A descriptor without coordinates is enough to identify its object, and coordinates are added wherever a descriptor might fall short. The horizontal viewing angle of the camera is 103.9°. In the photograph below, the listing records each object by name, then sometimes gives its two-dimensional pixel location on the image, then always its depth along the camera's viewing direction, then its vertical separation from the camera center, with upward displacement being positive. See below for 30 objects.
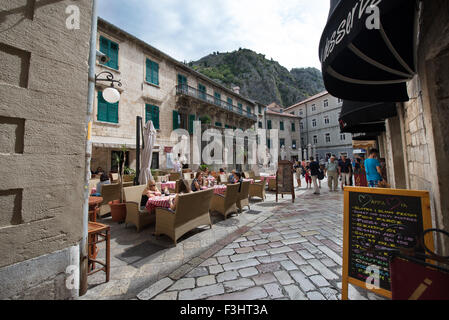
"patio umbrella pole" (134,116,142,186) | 6.27 +0.84
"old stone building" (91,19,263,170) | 10.75 +5.89
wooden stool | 2.38 -0.98
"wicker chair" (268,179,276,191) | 9.48 -0.88
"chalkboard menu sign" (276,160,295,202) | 7.11 -0.39
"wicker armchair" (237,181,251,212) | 5.73 -0.90
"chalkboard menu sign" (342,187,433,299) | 1.63 -0.60
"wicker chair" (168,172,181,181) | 10.12 -0.31
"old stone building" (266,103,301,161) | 31.72 +7.29
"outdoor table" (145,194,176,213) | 3.97 -0.71
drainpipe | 2.21 +0.24
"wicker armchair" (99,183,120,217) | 5.27 -0.70
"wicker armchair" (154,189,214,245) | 3.42 -0.94
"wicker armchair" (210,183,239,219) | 4.99 -0.92
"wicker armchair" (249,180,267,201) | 7.24 -0.84
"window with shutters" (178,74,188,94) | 15.17 +7.53
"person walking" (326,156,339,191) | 9.05 -0.24
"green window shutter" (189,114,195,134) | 16.02 +4.55
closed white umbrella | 5.90 +0.58
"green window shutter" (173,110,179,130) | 14.81 +4.35
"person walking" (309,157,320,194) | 8.87 -0.11
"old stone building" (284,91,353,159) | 29.14 +7.50
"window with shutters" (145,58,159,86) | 13.24 +7.63
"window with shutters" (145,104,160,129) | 13.03 +4.39
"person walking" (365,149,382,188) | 4.74 -0.04
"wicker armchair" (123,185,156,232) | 4.05 -1.04
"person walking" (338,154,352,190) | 9.09 -0.15
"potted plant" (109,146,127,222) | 4.75 -1.05
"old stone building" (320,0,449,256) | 1.42 +1.04
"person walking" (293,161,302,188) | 11.37 -0.61
